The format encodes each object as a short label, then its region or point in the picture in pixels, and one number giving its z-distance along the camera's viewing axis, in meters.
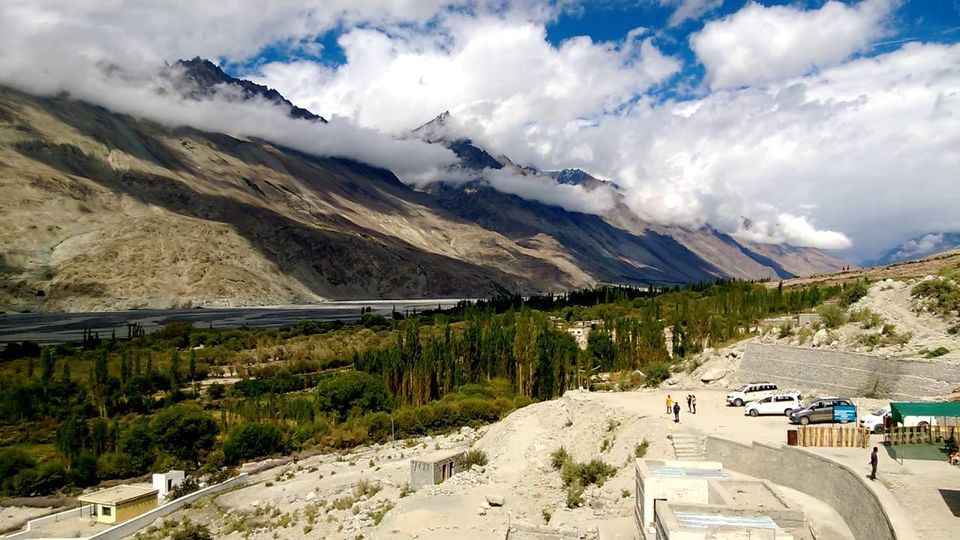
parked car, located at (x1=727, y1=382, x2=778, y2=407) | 35.88
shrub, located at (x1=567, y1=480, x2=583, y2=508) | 27.64
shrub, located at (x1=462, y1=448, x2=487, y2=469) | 37.87
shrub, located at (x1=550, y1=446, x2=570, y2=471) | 33.41
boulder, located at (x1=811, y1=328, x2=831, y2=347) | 42.84
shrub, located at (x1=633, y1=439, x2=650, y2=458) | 29.08
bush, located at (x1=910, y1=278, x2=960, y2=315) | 42.03
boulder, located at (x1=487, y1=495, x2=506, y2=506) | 30.26
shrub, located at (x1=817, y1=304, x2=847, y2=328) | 44.62
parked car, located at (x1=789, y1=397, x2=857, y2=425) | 29.84
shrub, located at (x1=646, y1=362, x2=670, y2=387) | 47.94
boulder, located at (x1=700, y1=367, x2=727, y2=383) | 43.41
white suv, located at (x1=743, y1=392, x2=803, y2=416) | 33.19
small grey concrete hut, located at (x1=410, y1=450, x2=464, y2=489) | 35.66
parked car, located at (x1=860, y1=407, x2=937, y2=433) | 27.41
